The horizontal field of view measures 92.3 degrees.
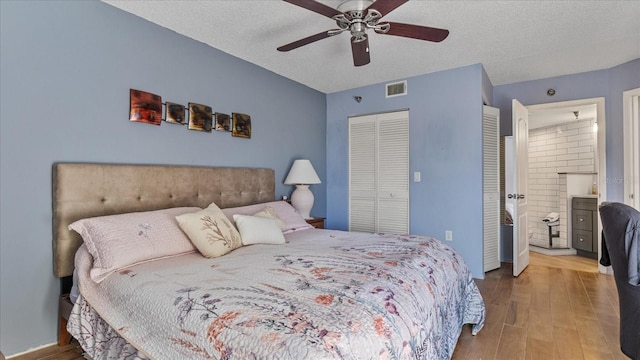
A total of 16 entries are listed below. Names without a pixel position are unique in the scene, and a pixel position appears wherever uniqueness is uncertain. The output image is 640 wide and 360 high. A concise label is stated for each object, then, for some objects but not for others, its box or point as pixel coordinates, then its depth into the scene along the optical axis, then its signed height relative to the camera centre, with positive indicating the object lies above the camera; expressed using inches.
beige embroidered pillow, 76.9 -13.0
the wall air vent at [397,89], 154.0 +47.6
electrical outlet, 142.6 -24.7
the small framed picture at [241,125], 124.1 +23.6
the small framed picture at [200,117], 108.3 +23.7
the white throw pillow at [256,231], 88.0 -14.1
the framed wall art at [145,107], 92.5 +23.4
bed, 41.5 -18.4
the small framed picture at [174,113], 101.1 +23.2
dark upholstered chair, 54.6 -14.7
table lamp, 142.4 +0.2
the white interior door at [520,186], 140.0 -1.9
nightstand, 140.4 -18.6
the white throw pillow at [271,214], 102.3 -10.9
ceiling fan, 72.3 +41.3
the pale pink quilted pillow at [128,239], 67.0 -13.3
